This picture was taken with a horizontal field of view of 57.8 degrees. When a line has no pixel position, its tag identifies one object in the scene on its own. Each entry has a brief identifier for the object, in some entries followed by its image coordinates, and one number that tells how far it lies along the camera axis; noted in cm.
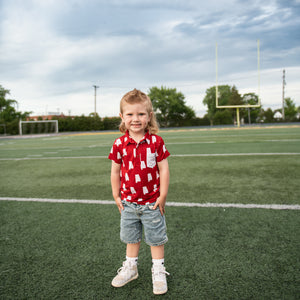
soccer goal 3453
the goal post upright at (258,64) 2604
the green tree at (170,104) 5148
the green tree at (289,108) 6846
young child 178
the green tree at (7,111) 4741
